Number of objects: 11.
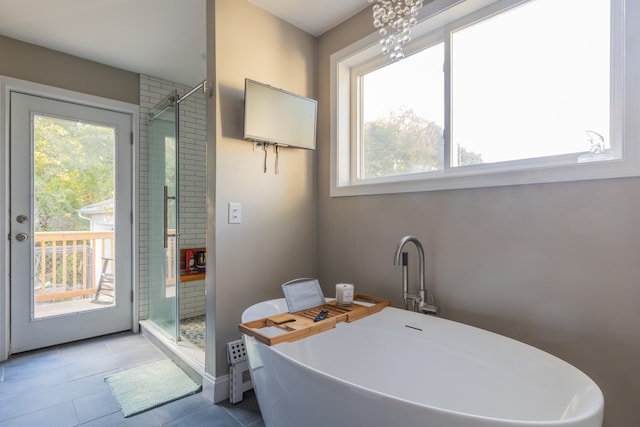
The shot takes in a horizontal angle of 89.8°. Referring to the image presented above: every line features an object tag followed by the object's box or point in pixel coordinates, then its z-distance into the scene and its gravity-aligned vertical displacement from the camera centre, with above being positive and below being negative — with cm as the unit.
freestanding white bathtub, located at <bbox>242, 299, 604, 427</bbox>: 90 -62
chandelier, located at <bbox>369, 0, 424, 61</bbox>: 141 +89
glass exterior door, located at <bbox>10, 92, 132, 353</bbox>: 255 -7
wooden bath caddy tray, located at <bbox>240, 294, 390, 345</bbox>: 140 -53
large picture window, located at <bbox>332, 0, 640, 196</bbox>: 136 +60
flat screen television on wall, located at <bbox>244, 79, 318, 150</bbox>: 195 +63
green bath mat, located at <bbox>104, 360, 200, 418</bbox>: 188 -111
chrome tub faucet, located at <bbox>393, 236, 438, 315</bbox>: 167 -40
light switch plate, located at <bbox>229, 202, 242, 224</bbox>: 200 +0
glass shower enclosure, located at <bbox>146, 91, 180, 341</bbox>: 255 -2
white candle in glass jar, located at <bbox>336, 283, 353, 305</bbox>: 188 -48
